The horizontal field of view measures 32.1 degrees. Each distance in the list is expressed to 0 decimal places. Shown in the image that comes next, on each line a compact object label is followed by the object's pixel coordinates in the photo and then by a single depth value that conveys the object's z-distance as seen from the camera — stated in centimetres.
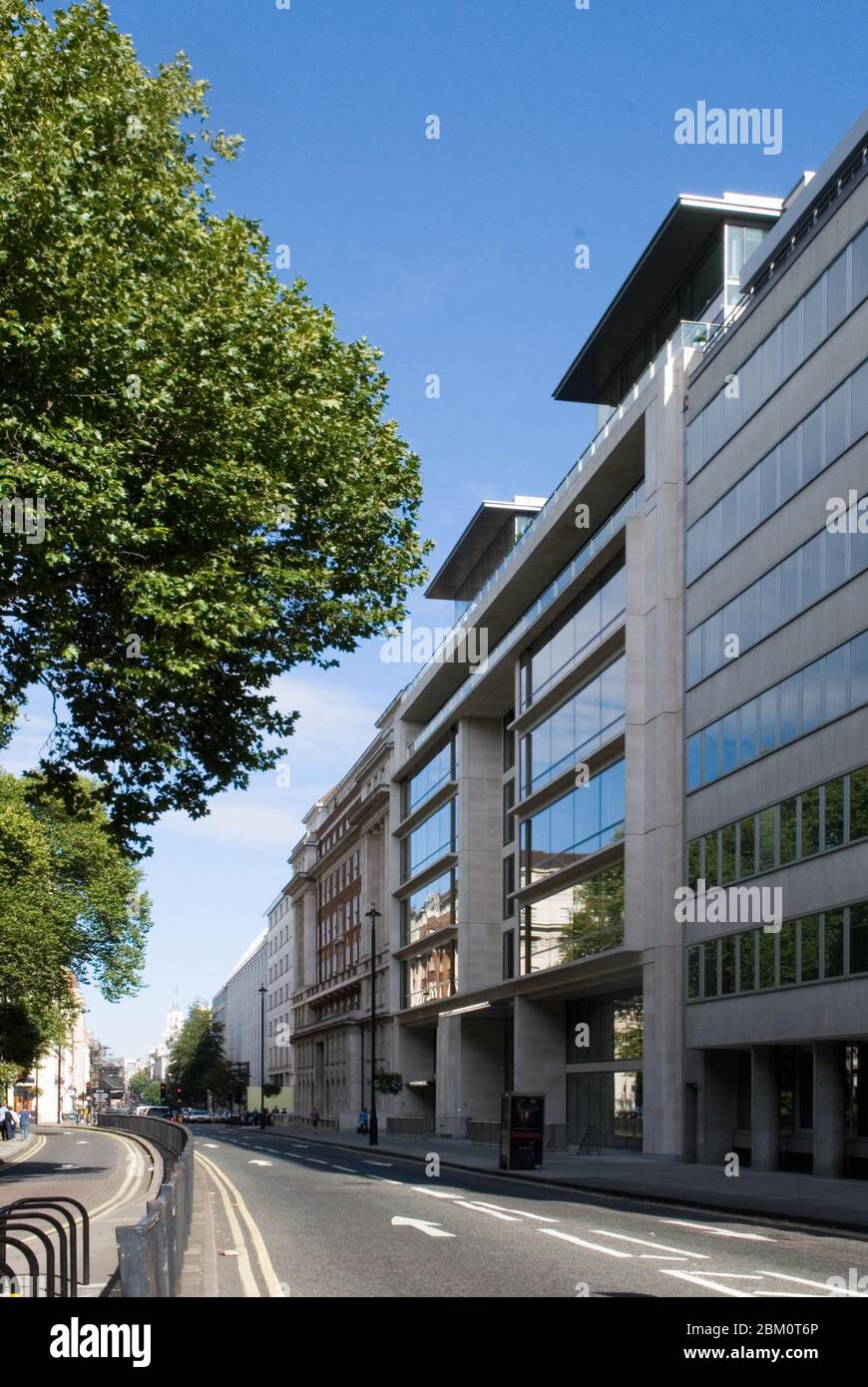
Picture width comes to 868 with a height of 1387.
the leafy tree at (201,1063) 15150
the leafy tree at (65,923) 5675
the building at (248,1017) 15975
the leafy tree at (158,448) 1805
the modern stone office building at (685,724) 3278
